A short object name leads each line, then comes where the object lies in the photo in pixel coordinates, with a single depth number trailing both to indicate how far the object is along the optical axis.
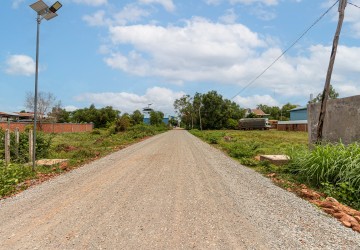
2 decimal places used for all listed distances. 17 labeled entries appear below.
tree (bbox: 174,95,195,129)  99.90
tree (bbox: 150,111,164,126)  91.35
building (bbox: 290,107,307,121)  66.16
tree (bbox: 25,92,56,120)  60.45
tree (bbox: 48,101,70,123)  64.84
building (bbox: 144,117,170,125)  95.04
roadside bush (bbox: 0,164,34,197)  7.41
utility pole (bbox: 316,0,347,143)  10.92
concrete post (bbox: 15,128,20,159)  11.93
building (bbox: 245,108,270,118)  120.59
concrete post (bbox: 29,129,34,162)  11.27
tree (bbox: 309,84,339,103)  76.41
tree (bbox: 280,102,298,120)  116.39
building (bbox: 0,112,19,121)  76.00
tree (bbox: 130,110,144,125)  85.32
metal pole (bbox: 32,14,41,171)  9.77
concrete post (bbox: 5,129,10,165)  10.84
